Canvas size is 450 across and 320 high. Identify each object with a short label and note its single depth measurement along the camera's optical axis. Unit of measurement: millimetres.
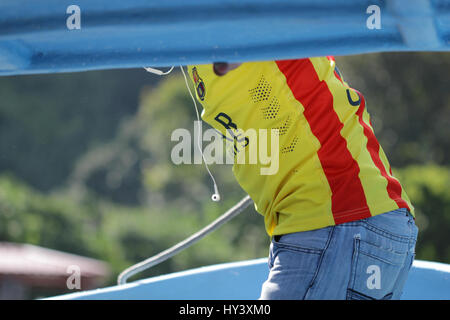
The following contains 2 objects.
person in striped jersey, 3367
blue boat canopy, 2746
